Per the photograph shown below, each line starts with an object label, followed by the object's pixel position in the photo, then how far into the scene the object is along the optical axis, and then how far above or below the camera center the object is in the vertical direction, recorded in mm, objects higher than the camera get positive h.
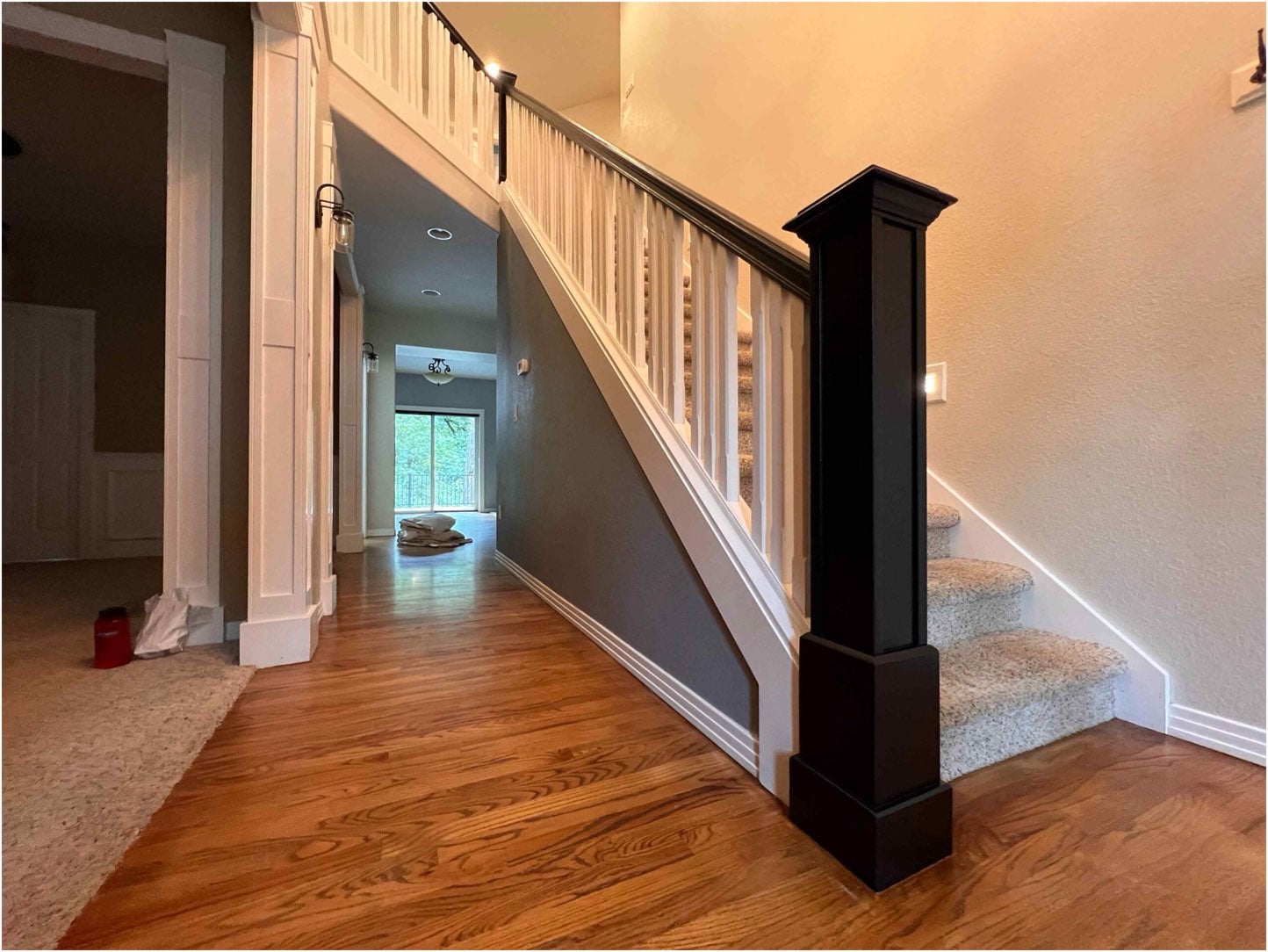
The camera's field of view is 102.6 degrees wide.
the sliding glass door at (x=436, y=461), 8664 +327
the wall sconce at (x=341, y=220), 1923 +992
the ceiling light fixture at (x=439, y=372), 6219 +1330
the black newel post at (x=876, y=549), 808 -118
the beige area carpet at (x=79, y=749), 762 -589
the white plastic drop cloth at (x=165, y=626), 1647 -482
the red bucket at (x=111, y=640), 1578 -499
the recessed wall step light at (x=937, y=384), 1762 +330
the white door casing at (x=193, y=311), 1745 +585
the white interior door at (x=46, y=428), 3473 +377
